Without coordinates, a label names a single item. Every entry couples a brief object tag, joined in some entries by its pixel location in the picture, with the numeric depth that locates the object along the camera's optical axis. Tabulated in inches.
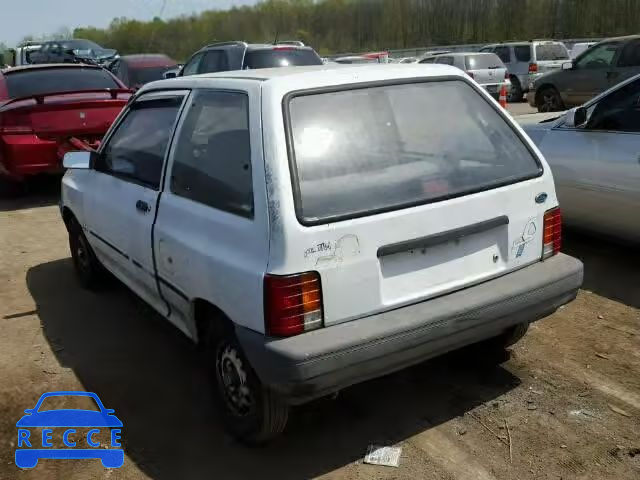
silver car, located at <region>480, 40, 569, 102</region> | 729.6
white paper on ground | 113.0
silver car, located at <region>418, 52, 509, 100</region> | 633.6
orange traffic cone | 563.7
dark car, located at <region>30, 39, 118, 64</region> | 674.8
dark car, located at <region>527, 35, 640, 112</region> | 498.0
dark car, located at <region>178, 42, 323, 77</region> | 413.7
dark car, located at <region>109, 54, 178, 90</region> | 556.7
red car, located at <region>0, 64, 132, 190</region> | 292.0
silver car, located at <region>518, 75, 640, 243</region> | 186.7
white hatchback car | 100.7
